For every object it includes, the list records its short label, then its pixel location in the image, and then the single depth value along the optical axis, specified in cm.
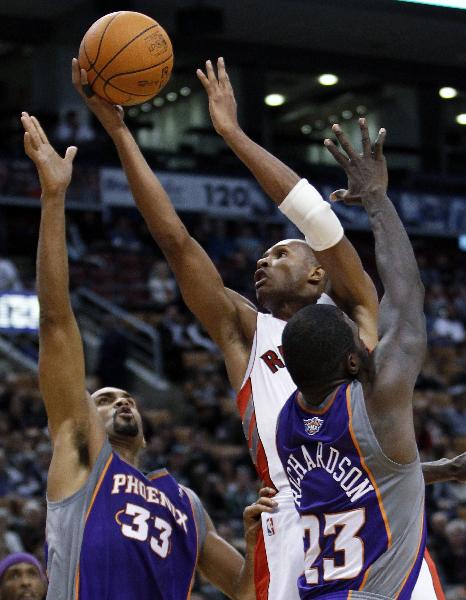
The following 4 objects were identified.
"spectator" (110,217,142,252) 1973
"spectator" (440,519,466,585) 1236
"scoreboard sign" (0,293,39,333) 1619
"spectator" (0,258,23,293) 1633
